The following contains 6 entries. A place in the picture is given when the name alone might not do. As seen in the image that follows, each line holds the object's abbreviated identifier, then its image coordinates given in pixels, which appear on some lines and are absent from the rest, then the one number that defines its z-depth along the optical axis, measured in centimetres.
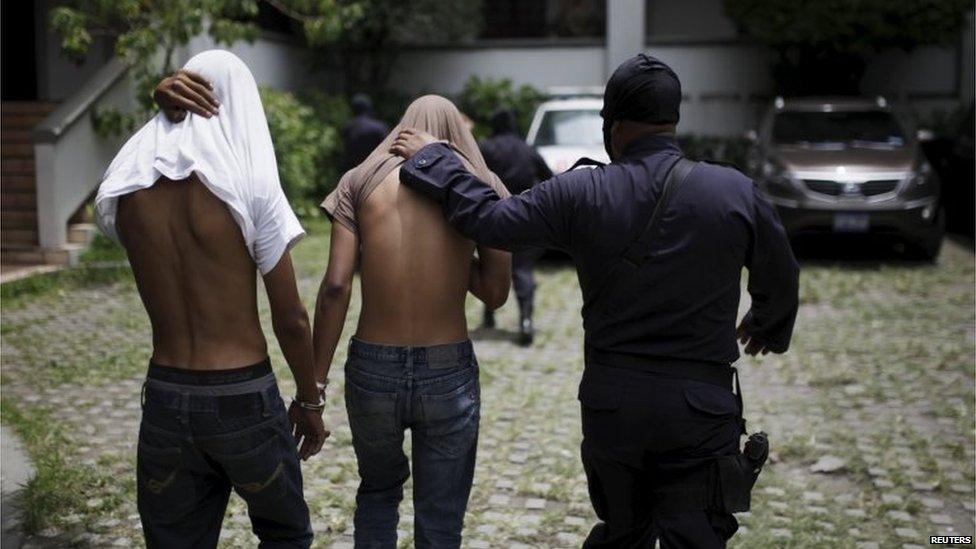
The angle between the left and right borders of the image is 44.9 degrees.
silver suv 1302
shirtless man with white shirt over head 327
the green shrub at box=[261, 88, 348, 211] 1499
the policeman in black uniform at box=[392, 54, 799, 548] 344
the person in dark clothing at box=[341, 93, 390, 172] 1227
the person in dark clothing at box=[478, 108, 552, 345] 935
